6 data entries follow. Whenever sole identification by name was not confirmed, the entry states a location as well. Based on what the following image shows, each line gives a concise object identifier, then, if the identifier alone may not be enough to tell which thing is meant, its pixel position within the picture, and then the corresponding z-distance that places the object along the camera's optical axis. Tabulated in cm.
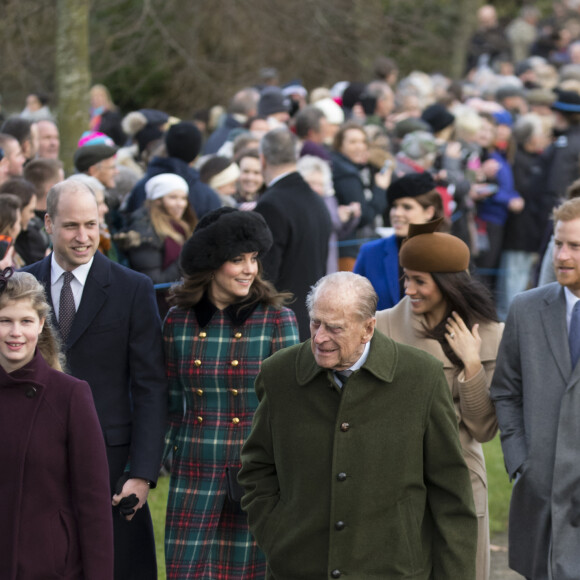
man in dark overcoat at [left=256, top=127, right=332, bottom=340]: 1652
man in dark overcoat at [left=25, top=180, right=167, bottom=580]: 1090
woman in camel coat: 1079
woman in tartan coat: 1097
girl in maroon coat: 919
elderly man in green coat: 878
